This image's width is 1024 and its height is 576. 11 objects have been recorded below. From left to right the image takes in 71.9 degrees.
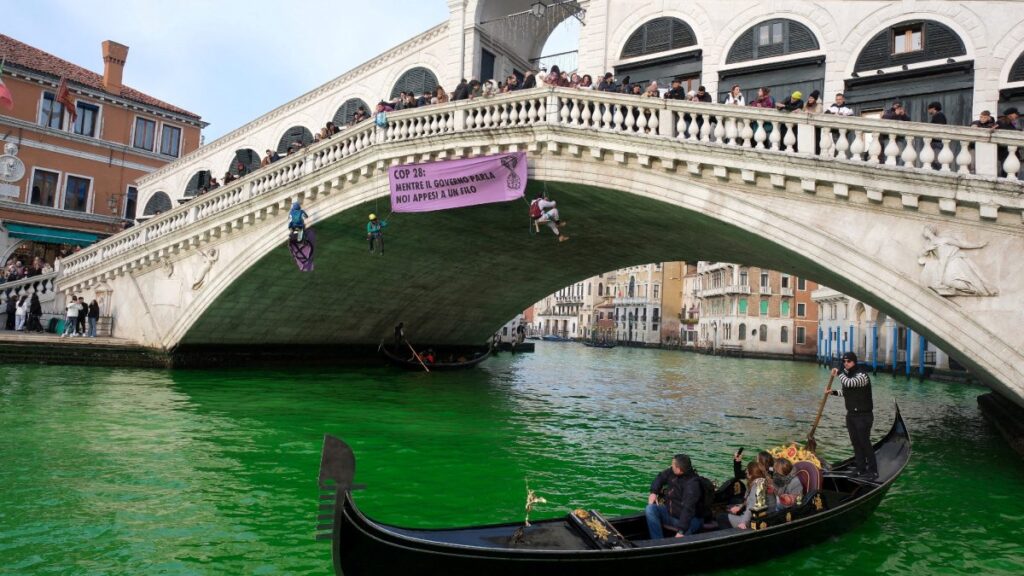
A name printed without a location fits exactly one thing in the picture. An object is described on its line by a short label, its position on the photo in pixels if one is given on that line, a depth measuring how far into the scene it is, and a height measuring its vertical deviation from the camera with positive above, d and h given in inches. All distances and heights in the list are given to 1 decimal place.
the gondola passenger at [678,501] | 201.3 -43.3
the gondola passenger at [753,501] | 208.2 -43.1
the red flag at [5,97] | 674.8 +208.3
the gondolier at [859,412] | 271.6 -19.3
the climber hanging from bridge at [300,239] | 544.7 +72.7
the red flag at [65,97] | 821.9 +256.7
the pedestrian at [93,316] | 673.6 +3.7
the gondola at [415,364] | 847.1 -29.7
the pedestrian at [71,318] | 663.1 +0.5
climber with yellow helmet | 497.6 +75.9
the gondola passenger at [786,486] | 218.1 -40.2
